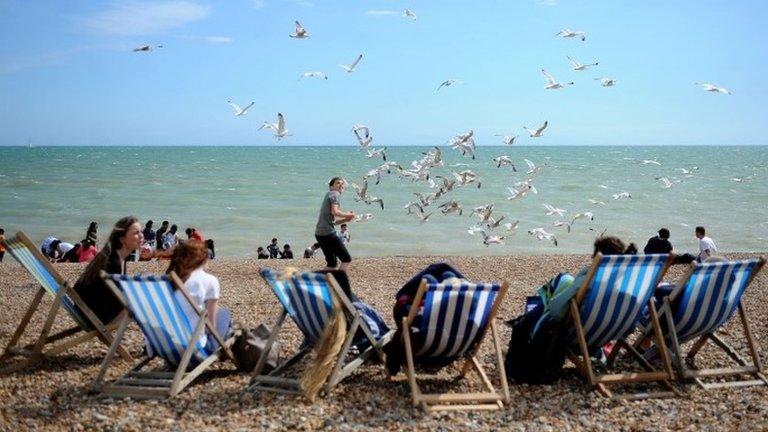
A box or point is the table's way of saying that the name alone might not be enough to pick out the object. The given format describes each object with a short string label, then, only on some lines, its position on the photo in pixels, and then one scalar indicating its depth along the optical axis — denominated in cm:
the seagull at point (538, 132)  1470
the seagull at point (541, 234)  1556
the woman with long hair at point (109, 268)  553
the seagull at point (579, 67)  1414
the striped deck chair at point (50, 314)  529
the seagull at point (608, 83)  1456
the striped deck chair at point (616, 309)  470
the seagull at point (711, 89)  1328
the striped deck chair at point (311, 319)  474
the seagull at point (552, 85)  1466
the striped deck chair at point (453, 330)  457
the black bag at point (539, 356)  498
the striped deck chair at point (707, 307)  498
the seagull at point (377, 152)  1519
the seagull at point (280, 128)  1338
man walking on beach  912
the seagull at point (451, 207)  1433
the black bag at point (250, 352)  520
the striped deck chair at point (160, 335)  467
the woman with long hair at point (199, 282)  503
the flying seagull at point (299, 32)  1266
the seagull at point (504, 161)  1516
